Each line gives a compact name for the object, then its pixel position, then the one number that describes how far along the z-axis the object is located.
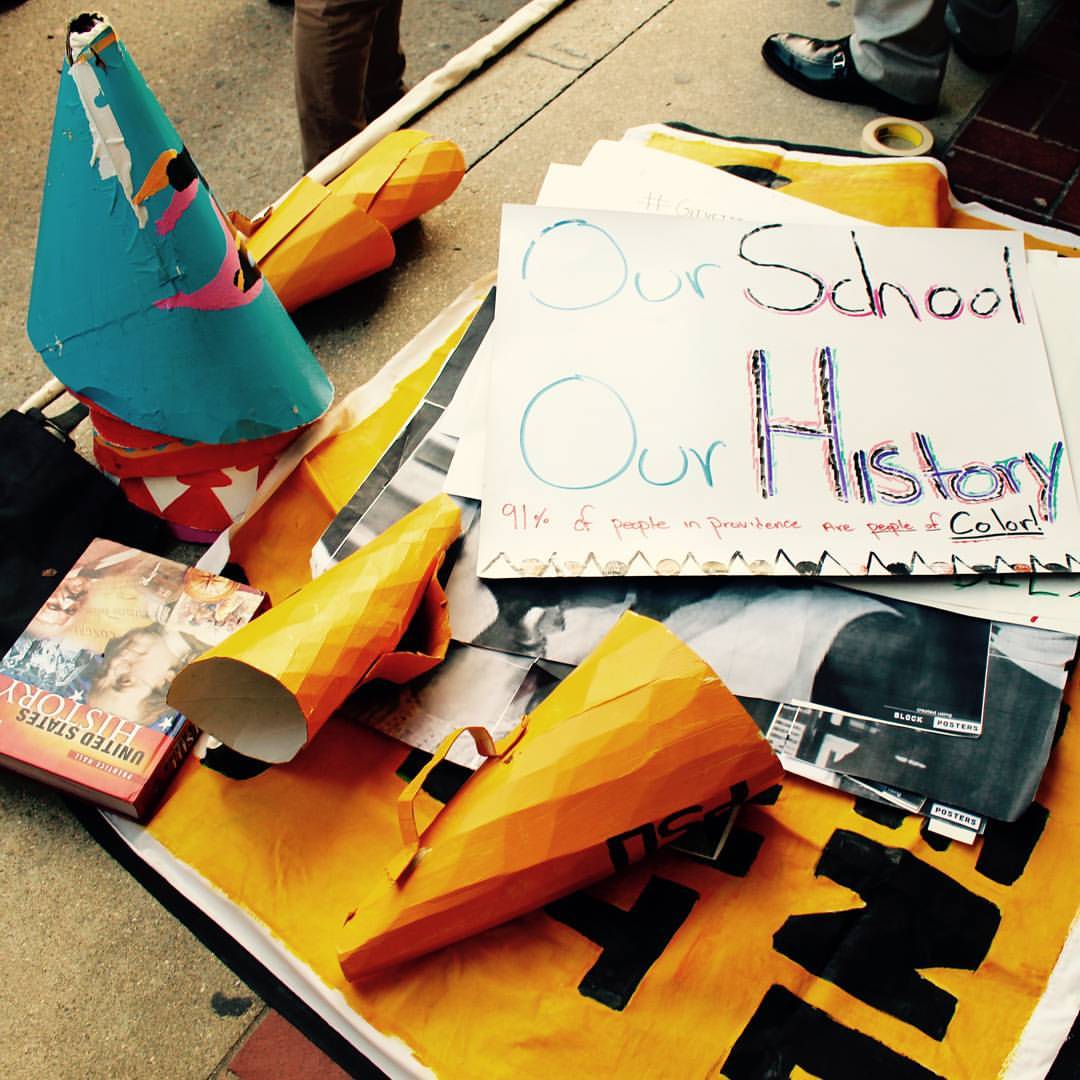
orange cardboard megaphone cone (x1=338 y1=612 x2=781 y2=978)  0.63
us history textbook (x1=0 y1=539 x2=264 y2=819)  0.73
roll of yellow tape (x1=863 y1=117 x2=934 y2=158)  1.24
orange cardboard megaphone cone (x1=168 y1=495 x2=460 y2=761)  0.69
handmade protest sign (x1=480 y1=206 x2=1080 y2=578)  0.81
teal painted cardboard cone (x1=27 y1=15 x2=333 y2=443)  0.74
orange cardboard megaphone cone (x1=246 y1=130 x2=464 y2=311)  1.02
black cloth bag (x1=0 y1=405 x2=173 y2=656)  0.85
